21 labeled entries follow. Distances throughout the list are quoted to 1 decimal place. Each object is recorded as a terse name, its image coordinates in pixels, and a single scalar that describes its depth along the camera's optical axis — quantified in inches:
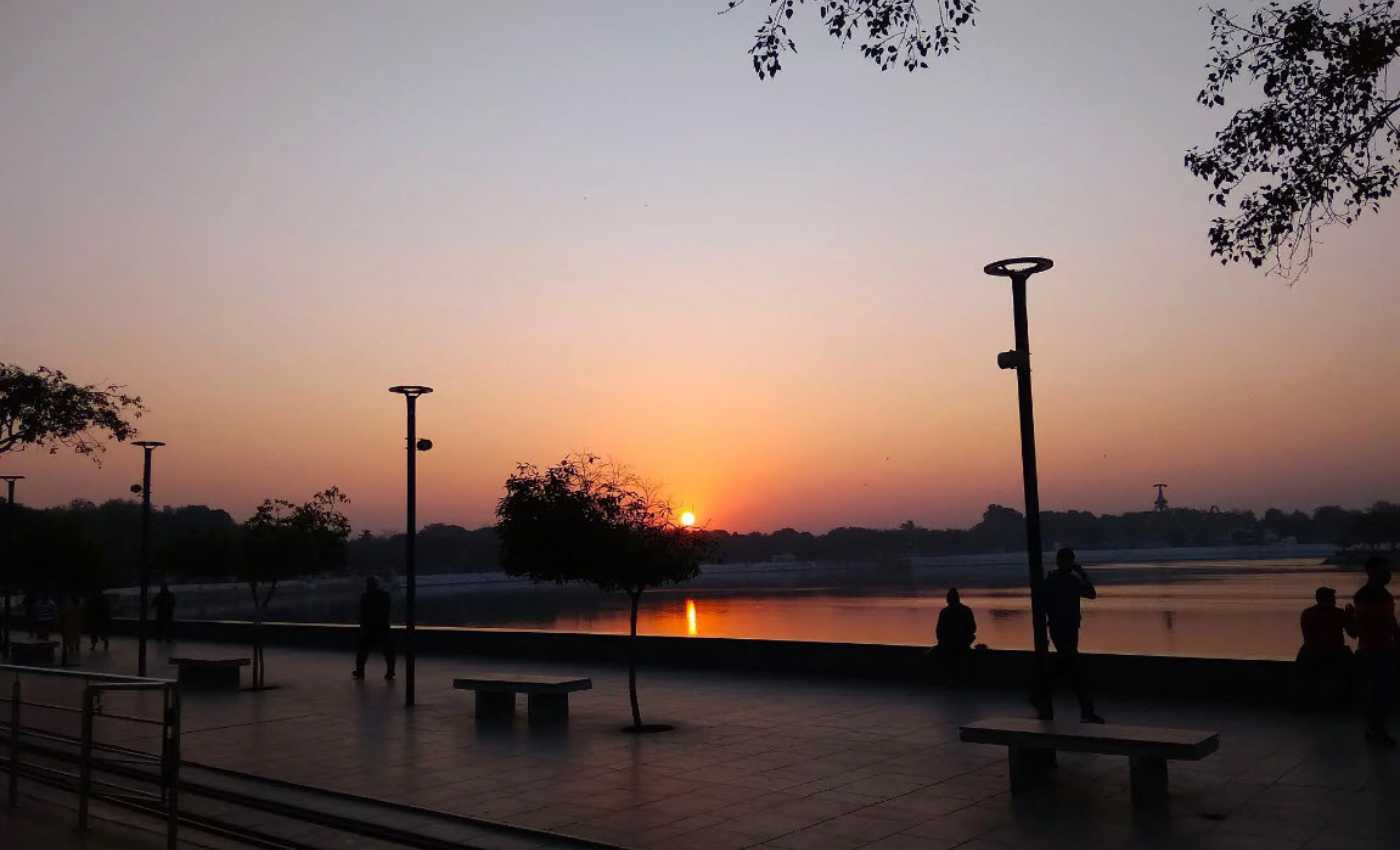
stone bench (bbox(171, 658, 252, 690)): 694.5
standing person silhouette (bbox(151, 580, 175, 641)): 1106.7
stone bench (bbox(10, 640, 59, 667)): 930.1
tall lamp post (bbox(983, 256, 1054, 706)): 386.3
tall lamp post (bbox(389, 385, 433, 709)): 605.9
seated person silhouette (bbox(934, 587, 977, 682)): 565.6
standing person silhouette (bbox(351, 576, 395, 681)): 738.2
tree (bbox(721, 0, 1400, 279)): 346.3
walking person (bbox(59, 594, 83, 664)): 935.0
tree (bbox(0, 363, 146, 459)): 825.5
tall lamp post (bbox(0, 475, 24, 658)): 1107.9
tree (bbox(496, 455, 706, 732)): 514.9
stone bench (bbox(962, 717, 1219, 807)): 306.3
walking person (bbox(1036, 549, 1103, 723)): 418.6
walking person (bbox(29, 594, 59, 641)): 1236.5
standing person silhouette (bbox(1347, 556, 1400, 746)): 388.5
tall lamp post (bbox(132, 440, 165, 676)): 811.4
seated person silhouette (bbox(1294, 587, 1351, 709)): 445.4
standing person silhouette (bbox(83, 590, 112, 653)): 1044.5
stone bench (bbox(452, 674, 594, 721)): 513.0
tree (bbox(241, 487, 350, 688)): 775.7
